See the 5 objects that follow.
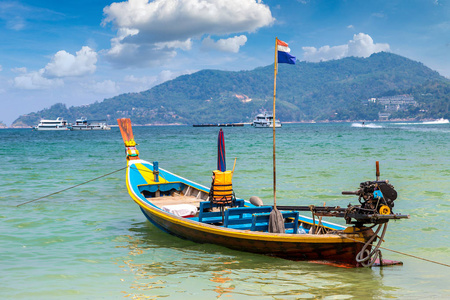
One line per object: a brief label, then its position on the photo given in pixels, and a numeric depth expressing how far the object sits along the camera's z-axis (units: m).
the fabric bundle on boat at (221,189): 12.80
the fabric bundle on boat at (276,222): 10.88
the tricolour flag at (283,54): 11.37
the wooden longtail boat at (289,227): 9.55
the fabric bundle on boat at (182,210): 13.91
